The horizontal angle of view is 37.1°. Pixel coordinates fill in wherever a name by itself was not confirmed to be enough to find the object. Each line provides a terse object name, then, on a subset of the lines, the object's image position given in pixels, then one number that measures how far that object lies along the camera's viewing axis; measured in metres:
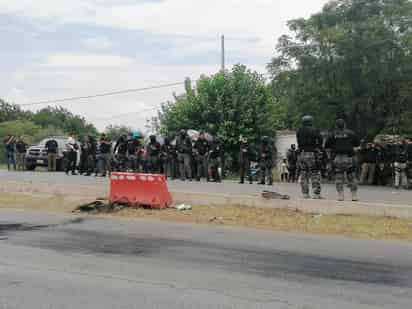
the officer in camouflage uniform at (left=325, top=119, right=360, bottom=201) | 12.62
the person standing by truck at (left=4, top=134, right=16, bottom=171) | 28.42
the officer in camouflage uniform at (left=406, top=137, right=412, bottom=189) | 19.16
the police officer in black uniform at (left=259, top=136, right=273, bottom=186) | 18.09
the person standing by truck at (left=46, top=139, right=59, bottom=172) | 27.47
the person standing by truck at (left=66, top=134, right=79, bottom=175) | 23.94
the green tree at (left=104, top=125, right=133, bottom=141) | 67.47
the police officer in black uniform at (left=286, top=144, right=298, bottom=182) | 24.42
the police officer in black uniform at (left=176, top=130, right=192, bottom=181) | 20.14
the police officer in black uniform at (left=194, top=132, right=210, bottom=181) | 20.12
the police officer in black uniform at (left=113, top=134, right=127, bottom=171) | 21.05
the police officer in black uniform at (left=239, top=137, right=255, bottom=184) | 19.79
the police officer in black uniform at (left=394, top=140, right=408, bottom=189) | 19.36
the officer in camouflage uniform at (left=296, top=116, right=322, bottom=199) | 12.85
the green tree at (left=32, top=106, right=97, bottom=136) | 82.12
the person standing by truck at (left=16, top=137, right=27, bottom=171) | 28.51
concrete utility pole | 42.15
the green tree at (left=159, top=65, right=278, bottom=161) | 34.16
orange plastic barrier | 13.95
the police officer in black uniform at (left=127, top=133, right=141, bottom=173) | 21.11
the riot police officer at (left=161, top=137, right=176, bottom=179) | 21.02
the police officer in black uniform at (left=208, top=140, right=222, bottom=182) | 19.98
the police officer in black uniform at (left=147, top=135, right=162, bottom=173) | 21.02
